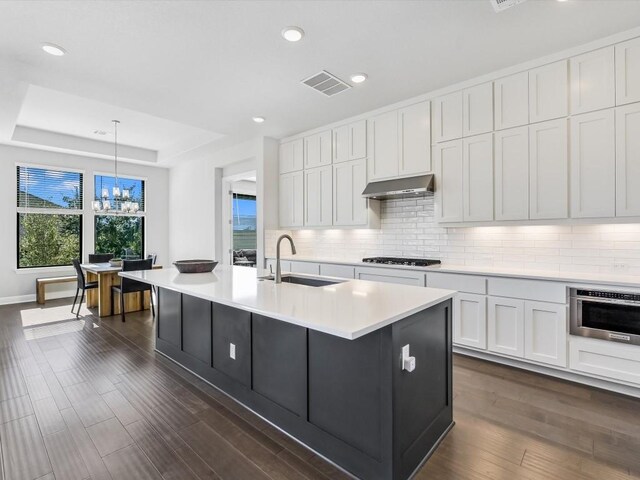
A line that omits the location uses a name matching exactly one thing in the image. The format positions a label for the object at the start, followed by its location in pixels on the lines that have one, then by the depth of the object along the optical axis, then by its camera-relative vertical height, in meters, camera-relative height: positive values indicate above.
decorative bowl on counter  3.38 -0.28
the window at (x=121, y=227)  7.18 +0.26
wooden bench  6.01 -0.80
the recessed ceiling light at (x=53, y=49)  2.75 +1.64
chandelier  5.43 +0.61
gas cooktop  3.75 -0.27
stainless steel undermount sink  2.93 -0.38
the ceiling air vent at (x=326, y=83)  3.34 +1.68
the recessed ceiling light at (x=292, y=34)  2.58 +1.66
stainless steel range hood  3.73 +0.62
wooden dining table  5.12 -0.96
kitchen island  1.63 -0.76
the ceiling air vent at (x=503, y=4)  2.18 +1.59
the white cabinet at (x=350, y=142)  4.45 +1.37
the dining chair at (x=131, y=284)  4.82 -0.69
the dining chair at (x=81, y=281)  5.05 -0.66
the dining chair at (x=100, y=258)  6.27 -0.37
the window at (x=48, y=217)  6.23 +0.45
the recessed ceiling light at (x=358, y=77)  3.32 +1.68
